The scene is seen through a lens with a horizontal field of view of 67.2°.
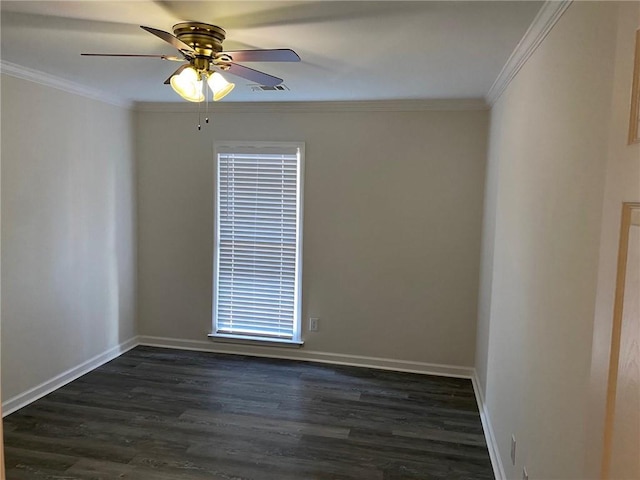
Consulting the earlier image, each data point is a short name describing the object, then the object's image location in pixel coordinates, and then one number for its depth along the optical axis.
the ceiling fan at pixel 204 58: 2.32
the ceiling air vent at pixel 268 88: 3.84
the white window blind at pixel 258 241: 4.62
